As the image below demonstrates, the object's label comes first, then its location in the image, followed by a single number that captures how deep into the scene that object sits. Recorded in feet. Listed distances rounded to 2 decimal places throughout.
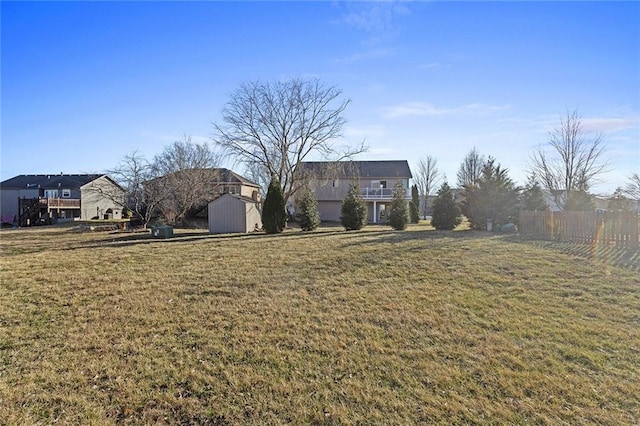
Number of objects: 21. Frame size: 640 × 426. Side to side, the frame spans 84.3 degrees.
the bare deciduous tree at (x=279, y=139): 79.82
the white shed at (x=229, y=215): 67.00
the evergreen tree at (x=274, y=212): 62.23
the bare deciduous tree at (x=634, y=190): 70.95
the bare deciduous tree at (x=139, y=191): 77.30
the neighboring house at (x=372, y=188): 114.01
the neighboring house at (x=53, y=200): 105.29
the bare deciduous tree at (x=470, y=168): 144.25
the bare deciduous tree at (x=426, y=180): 181.47
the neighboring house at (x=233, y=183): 107.65
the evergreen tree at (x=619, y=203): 68.80
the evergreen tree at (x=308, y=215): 63.16
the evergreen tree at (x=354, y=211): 63.46
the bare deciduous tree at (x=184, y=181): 81.87
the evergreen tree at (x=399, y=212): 64.49
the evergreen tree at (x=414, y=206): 113.21
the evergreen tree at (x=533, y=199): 65.57
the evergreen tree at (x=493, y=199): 59.93
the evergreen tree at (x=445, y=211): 63.05
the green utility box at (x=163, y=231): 58.80
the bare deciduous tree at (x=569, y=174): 76.07
